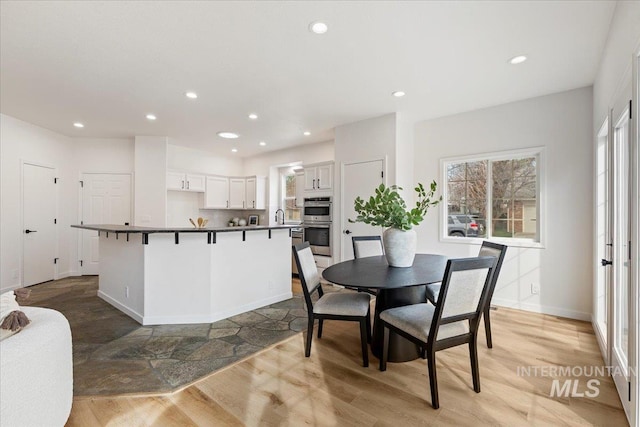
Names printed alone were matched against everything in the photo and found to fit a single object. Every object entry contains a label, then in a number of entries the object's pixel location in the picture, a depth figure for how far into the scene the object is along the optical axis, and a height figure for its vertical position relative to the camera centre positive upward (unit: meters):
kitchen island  3.19 -0.68
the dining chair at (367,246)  3.33 -0.37
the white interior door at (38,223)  4.66 -0.17
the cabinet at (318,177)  5.01 +0.67
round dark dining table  2.07 -0.47
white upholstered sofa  1.21 -0.75
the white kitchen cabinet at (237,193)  6.79 +0.50
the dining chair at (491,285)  2.41 -0.58
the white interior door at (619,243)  1.97 -0.20
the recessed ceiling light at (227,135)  5.17 +1.44
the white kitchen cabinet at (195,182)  5.99 +0.67
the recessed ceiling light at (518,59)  2.65 +1.46
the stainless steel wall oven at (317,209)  4.92 +0.09
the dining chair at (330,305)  2.31 -0.76
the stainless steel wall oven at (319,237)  4.90 -0.39
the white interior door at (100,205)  5.56 +0.17
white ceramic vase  2.52 -0.27
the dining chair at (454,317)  1.80 -0.68
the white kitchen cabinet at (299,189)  5.80 +0.53
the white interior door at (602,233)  2.36 -0.16
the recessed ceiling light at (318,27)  2.16 +1.43
